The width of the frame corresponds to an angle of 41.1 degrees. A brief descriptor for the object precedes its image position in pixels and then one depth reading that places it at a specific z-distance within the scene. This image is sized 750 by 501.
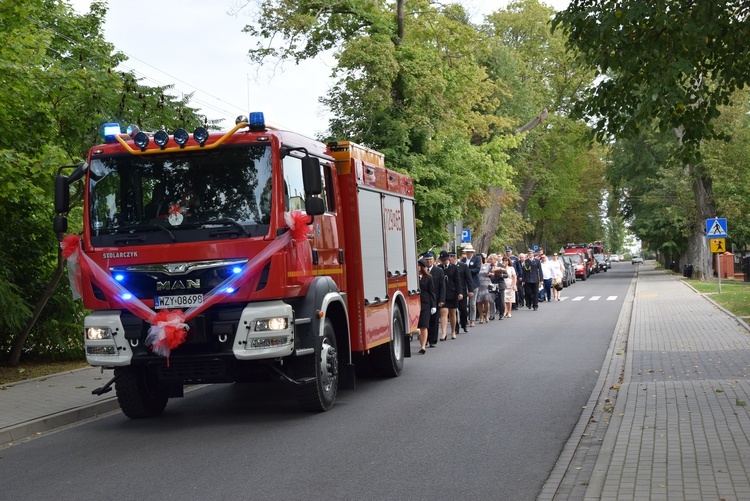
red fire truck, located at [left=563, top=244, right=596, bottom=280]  63.62
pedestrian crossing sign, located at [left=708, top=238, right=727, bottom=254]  33.84
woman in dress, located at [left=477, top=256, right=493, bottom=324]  26.88
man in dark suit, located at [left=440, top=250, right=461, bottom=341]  21.55
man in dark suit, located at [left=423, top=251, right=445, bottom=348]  20.30
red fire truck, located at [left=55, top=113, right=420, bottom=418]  9.84
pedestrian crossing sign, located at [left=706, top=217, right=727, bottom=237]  32.69
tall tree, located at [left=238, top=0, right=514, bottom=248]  29.77
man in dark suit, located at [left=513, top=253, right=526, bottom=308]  32.34
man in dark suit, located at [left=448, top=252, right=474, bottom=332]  22.09
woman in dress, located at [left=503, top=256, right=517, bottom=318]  28.74
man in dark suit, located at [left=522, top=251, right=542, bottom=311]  31.69
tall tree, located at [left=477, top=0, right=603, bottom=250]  50.34
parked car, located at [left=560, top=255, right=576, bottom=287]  53.16
